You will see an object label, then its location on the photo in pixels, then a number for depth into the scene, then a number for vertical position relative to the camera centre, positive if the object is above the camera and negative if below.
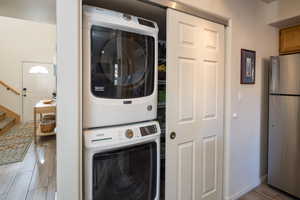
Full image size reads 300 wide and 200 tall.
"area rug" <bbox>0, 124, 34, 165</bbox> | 3.12 -1.10
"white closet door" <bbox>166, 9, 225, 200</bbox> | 1.54 -0.13
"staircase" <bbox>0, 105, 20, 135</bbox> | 4.74 -0.81
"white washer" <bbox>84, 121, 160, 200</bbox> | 1.10 -0.49
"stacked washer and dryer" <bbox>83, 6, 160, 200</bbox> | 1.11 -0.09
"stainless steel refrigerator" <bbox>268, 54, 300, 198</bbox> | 2.07 -0.36
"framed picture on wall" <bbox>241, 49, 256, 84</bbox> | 2.08 +0.35
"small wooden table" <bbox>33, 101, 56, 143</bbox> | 4.05 -0.38
